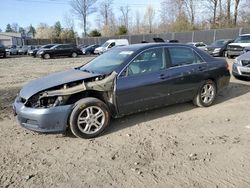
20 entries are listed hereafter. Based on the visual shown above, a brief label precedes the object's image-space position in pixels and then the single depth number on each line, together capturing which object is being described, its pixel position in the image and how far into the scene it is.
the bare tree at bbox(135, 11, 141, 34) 49.64
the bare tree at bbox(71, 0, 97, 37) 47.94
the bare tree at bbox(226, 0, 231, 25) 29.12
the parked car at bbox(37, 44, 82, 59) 19.30
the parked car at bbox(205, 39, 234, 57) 15.17
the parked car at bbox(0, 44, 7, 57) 21.04
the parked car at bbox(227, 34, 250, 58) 13.50
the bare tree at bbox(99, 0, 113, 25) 53.02
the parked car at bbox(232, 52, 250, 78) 6.28
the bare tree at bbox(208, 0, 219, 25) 31.42
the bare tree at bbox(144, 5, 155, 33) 46.28
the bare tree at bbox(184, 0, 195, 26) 34.25
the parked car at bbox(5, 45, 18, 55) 26.20
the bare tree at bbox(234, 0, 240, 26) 28.50
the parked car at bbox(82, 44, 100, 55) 23.80
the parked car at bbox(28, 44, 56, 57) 21.13
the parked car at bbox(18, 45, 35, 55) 26.82
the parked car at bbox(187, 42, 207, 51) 17.68
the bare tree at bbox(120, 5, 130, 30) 52.24
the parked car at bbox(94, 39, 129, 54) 20.98
